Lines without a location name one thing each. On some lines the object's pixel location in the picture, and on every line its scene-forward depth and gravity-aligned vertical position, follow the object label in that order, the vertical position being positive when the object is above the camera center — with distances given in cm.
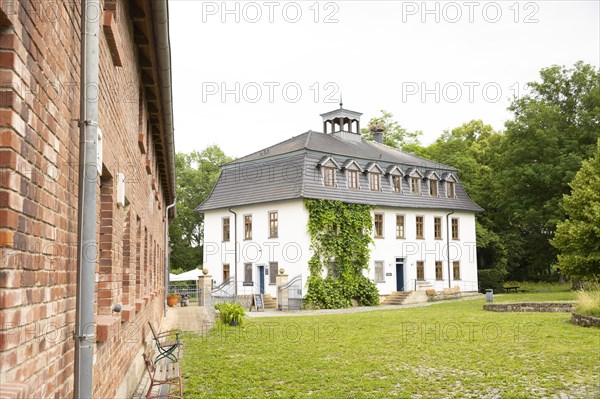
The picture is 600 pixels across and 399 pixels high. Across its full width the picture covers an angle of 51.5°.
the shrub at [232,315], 2106 -165
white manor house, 3297 +314
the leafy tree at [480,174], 4438 +673
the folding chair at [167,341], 973 -186
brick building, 257 +46
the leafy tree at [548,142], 3897 +768
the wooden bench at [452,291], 3802 -177
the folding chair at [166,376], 846 -187
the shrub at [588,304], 1887 -136
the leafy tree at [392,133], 5369 +1136
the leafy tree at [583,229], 2511 +128
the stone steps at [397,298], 3481 -194
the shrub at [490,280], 4316 -125
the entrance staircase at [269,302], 3209 -189
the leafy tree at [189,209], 5606 +524
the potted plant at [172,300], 3331 -177
